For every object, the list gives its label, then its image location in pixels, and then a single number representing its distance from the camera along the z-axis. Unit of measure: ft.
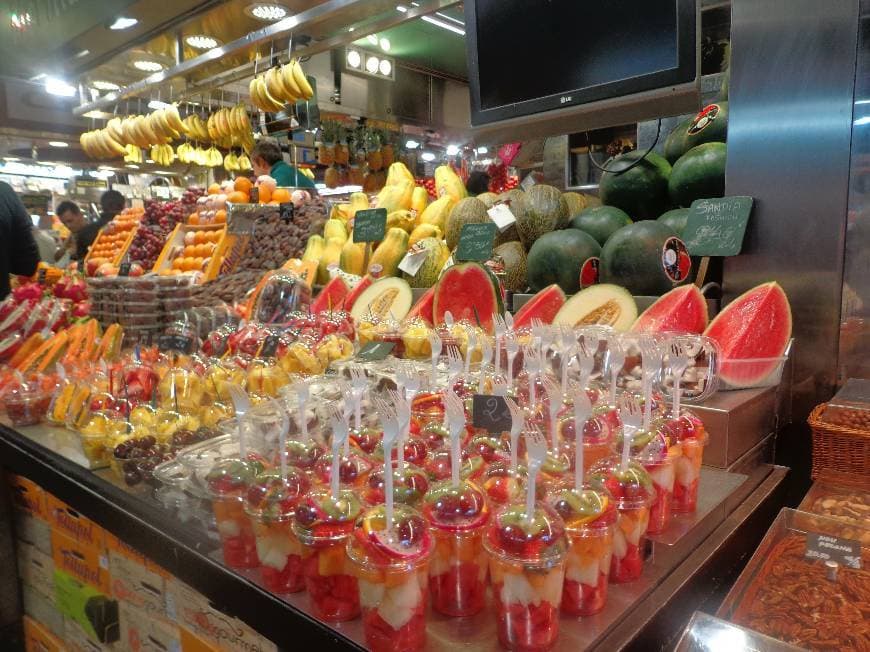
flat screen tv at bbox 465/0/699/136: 6.63
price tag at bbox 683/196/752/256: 6.43
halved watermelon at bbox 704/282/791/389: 5.22
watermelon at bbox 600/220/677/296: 6.50
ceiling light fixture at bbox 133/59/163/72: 19.02
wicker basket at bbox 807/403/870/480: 5.35
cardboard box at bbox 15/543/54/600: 6.75
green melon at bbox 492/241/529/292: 8.32
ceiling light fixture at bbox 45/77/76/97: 20.16
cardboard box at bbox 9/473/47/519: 6.61
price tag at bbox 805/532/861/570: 3.86
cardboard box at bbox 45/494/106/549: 5.67
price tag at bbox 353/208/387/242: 9.52
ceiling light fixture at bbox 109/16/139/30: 15.79
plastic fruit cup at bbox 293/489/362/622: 2.98
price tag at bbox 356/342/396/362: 6.26
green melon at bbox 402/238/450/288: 8.97
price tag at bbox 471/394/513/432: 3.83
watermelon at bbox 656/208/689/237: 6.95
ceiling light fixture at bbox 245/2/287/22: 14.10
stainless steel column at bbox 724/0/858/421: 6.08
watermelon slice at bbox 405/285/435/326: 8.00
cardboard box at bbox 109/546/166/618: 5.05
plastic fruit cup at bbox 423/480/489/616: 2.90
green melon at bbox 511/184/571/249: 8.02
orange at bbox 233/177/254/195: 13.47
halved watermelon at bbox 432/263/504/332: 7.37
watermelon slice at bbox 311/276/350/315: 9.37
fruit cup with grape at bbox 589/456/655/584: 3.17
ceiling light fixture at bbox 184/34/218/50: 16.55
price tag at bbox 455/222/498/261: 7.72
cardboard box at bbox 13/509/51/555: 6.69
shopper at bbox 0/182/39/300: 11.92
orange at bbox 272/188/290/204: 12.78
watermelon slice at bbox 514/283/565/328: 7.16
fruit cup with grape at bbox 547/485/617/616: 2.88
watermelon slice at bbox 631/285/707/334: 5.78
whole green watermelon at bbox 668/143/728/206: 7.10
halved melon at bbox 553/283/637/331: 6.21
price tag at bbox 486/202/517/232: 8.44
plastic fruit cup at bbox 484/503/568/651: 2.64
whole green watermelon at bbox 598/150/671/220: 7.86
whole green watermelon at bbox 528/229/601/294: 7.27
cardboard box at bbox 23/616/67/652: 6.91
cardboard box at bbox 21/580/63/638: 6.88
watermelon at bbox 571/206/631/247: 7.64
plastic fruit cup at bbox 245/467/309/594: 3.24
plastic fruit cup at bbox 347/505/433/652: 2.68
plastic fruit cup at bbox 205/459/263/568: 3.57
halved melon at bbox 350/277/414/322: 8.30
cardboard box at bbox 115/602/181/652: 4.99
